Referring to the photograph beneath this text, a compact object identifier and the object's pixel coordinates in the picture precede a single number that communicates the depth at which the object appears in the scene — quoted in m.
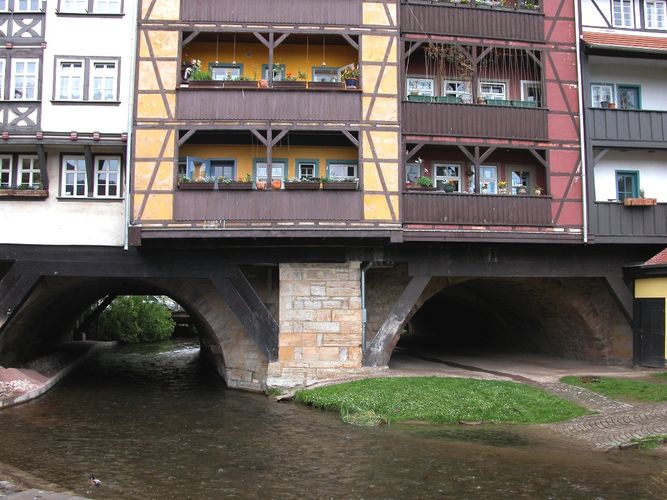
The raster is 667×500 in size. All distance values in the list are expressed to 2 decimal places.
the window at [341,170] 18.19
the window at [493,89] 19.27
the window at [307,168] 18.11
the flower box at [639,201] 18.34
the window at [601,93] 19.83
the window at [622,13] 19.77
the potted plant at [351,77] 17.09
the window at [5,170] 17.55
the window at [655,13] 19.80
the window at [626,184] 19.61
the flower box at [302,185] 16.45
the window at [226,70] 18.22
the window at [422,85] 18.96
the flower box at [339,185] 16.52
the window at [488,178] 18.91
